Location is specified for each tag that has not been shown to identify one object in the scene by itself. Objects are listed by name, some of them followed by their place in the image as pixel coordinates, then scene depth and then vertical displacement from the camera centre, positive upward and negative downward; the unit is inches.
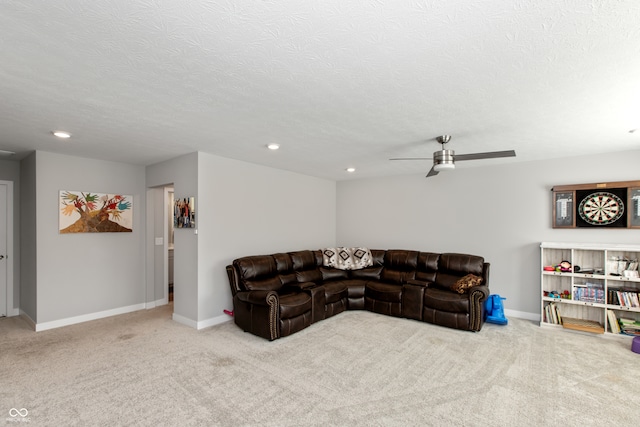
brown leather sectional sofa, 152.8 -44.5
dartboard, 161.3 +2.5
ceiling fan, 126.6 +24.0
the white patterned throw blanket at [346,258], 219.0 -32.3
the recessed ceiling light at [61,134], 126.5 +35.2
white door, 181.8 -18.1
